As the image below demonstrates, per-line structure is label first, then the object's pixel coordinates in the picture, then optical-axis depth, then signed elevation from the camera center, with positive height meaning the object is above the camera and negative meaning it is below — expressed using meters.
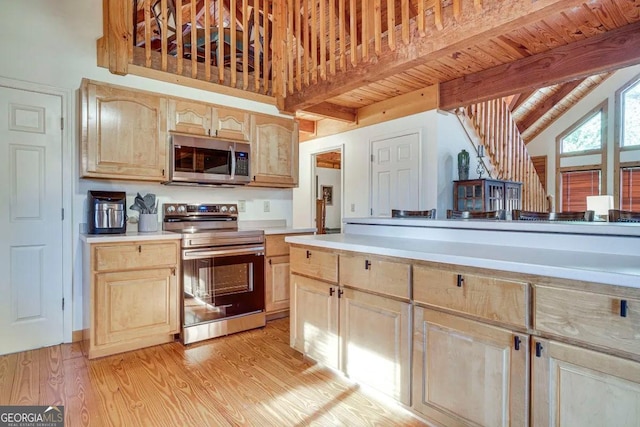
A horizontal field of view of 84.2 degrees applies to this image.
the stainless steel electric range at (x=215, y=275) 2.83 -0.56
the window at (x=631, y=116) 7.26 +1.95
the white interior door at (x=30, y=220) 2.65 -0.08
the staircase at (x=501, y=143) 4.98 +1.04
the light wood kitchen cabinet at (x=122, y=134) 2.71 +0.61
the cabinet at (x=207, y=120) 3.10 +0.83
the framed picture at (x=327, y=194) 9.82 +0.44
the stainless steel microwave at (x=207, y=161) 3.08 +0.45
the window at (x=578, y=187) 7.85 +0.51
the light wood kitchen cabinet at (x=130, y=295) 2.49 -0.63
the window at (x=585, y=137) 7.77 +1.65
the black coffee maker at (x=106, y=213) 2.73 -0.03
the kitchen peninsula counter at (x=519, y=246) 1.24 -0.19
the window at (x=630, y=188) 7.24 +0.45
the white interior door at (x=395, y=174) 4.61 +0.49
